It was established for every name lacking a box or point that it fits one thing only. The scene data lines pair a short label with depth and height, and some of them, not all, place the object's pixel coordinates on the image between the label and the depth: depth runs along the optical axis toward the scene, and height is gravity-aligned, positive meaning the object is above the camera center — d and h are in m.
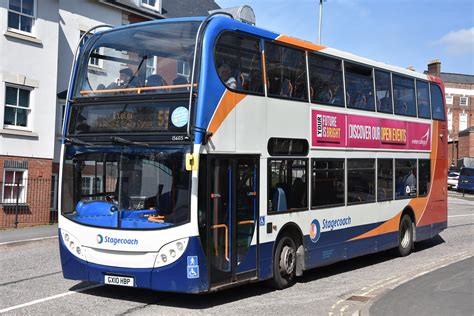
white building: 18.92 +3.12
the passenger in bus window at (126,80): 8.31 +1.48
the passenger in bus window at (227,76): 8.18 +1.55
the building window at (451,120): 78.04 +9.11
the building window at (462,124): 79.06 +8.77
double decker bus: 7.67 +0.37
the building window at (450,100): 78.44 +12.00
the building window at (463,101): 78.88 +11.97
